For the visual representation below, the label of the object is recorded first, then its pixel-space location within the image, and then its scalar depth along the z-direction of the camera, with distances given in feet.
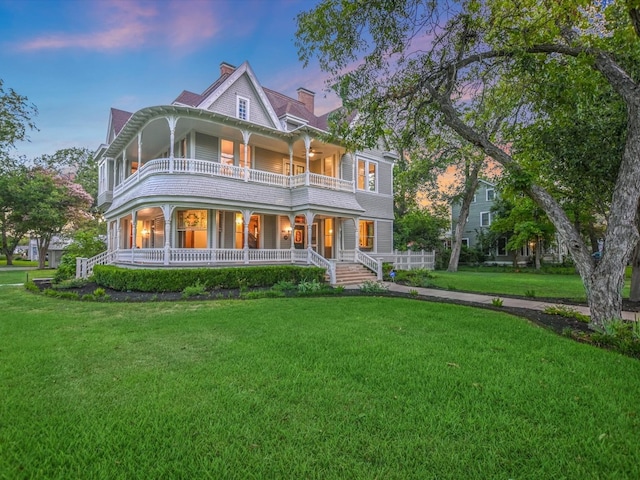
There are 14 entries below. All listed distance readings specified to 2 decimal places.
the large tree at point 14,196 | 81.46
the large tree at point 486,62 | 19.63
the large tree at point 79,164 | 119.03
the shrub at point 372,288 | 39.18
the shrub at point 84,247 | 56.51
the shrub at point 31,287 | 40.93
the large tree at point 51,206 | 83.66
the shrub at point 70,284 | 43.80
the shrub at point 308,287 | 38.44
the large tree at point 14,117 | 68.13
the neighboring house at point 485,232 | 105.91
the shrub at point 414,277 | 46.68
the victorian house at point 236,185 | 44.88
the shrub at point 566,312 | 23.02
